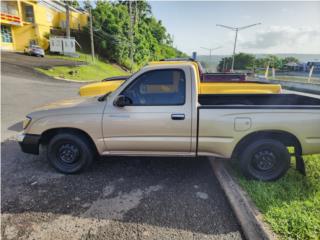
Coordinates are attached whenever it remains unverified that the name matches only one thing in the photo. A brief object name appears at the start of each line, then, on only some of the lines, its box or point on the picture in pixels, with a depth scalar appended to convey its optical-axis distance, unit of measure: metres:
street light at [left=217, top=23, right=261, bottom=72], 32.89
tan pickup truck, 3.38
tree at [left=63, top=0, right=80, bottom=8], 52.51
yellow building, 32.75
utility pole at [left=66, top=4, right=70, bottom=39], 32.24
